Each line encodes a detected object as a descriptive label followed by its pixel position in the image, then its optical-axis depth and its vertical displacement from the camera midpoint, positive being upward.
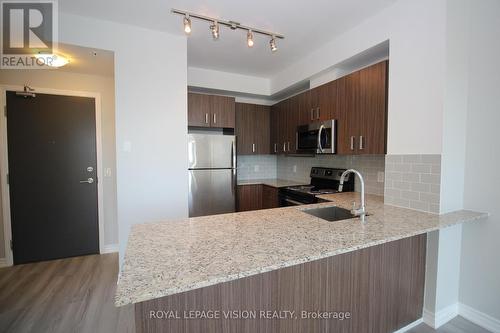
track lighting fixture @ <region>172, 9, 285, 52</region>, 1.69 +1.03
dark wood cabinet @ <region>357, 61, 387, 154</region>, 2.11 +0.46
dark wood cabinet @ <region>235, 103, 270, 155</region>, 3.80 +0.48
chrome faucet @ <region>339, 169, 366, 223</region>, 1.66 -0.40
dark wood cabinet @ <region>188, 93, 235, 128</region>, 3.25 +0.67
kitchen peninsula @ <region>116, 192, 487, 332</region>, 0.94 -0.46
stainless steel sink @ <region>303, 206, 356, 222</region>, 1.95 -0.48
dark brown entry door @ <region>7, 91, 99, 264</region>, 2.89 -0.26
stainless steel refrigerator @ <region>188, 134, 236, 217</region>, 2.98 -0.23
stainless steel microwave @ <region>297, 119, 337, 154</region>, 2.63 +0.24
